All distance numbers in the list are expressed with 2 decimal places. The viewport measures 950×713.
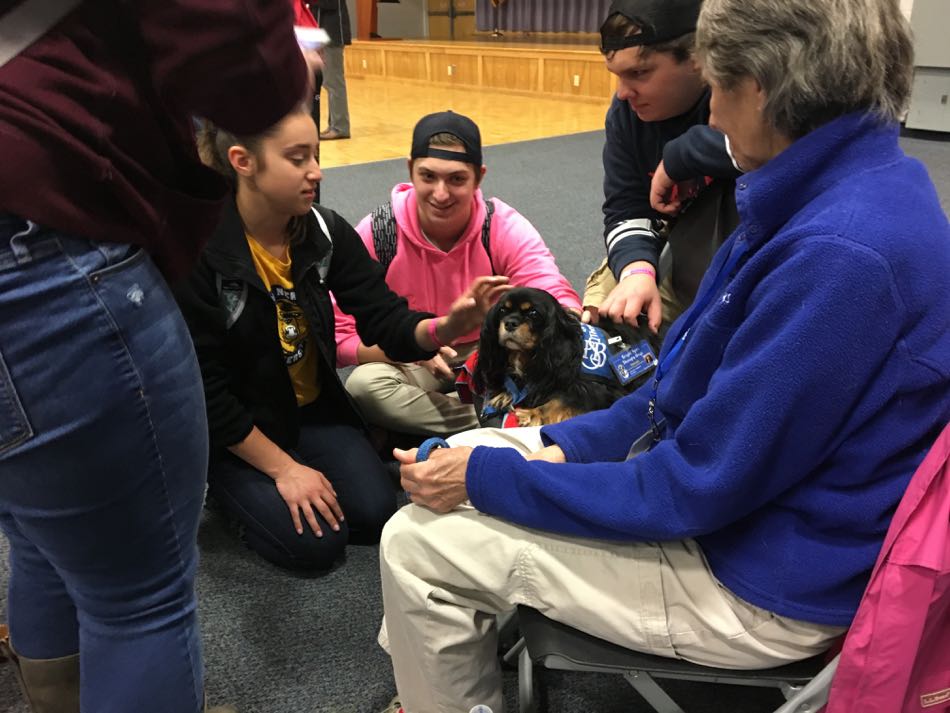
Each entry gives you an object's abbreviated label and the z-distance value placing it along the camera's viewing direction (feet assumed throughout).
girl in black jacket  5.75
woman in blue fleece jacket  2.89
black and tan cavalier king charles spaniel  6.47
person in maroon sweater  2.41
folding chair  3.45
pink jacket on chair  2.79
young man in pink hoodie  7.54
